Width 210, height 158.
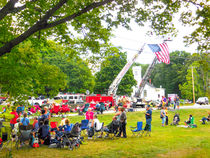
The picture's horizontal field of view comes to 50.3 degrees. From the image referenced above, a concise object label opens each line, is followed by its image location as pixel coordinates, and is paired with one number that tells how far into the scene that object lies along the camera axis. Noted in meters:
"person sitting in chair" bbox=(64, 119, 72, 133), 10.20
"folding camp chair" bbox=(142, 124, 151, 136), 12.25
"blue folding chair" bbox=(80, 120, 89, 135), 12.39
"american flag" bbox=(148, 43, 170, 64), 24.27
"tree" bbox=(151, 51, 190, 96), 64.89
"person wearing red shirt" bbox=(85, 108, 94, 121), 13.92
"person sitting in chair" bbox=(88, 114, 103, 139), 11.54
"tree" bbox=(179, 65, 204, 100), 52.07
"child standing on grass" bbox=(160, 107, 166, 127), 16.67
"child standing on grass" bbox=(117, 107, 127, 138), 11.74
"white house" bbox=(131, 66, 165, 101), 64.31
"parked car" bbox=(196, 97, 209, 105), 40.03
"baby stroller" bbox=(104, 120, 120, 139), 11.41
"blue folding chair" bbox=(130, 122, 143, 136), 12.15
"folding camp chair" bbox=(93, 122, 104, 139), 11.55
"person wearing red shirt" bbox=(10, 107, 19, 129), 12.56
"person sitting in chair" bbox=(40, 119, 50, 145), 10.12
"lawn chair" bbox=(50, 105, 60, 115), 21.25
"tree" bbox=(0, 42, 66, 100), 8.92
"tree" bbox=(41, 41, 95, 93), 49.41
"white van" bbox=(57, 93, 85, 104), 40.34
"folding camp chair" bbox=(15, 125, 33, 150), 9.51
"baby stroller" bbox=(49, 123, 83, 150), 9.68
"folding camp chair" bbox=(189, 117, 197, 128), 15.84
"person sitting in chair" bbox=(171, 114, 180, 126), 16.97
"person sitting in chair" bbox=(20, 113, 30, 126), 11.01
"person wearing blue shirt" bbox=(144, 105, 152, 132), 13.09
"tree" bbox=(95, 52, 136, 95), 51.28
